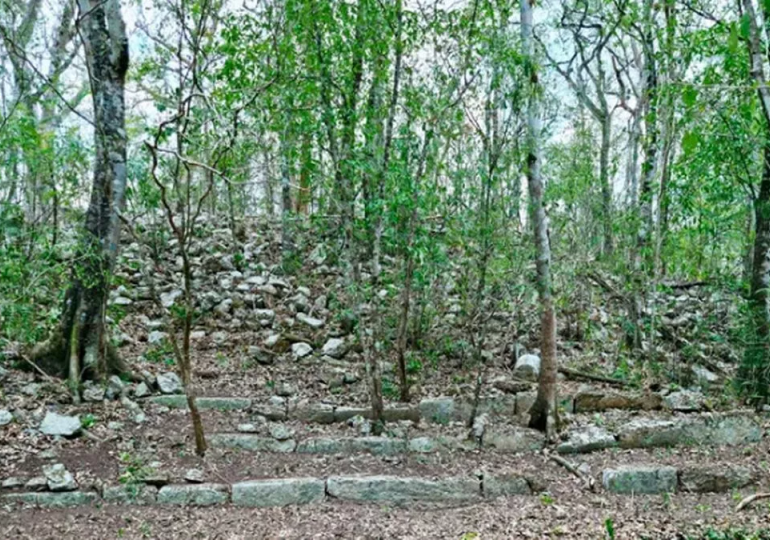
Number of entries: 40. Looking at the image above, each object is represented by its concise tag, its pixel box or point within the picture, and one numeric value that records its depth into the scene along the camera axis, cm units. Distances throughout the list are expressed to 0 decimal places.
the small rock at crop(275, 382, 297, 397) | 564
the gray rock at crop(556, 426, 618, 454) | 447
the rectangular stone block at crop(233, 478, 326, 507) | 360
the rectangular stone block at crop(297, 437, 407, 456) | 439
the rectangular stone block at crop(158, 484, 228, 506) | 355
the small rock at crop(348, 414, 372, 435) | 480
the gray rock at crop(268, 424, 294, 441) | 457
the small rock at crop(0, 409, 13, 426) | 408
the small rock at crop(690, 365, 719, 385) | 596
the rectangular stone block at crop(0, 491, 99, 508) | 340
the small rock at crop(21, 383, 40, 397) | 456
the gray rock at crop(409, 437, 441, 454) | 443
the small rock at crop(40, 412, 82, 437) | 408
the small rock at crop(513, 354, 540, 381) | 598
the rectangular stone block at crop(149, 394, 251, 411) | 502
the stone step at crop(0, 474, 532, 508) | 350
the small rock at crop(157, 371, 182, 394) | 524
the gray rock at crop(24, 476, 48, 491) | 348
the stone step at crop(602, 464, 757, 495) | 382
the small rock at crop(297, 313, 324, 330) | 703
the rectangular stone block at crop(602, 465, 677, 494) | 384
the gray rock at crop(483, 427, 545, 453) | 451
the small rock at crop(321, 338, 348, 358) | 654
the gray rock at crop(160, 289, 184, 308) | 727
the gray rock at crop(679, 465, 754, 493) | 381
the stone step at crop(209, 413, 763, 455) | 441
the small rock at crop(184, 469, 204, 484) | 370
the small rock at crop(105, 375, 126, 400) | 482
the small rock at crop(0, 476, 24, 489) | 348
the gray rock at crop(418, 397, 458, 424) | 519
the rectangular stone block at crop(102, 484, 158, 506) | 351
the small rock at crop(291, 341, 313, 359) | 650
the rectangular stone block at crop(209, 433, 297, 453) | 436
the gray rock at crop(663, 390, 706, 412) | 529
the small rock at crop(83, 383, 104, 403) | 466
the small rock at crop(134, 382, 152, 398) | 501
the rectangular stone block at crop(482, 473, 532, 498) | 380
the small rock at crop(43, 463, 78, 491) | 348
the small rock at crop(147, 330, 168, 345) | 646
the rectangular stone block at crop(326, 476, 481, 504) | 372
